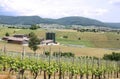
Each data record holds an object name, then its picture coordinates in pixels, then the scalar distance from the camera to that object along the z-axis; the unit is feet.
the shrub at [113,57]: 135.17
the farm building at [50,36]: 233.88
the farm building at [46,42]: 205.38
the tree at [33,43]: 160.69
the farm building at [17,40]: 201.28
